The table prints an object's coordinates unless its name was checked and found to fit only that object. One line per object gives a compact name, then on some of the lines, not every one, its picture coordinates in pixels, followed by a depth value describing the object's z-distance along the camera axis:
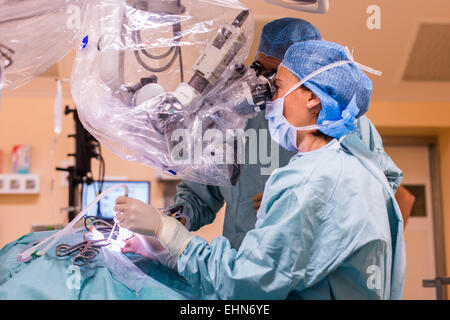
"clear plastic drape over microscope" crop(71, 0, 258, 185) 1.14
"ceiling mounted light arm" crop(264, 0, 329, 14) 1.40
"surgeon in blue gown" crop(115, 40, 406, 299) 0.97
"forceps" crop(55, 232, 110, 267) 1.12
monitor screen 3.07
